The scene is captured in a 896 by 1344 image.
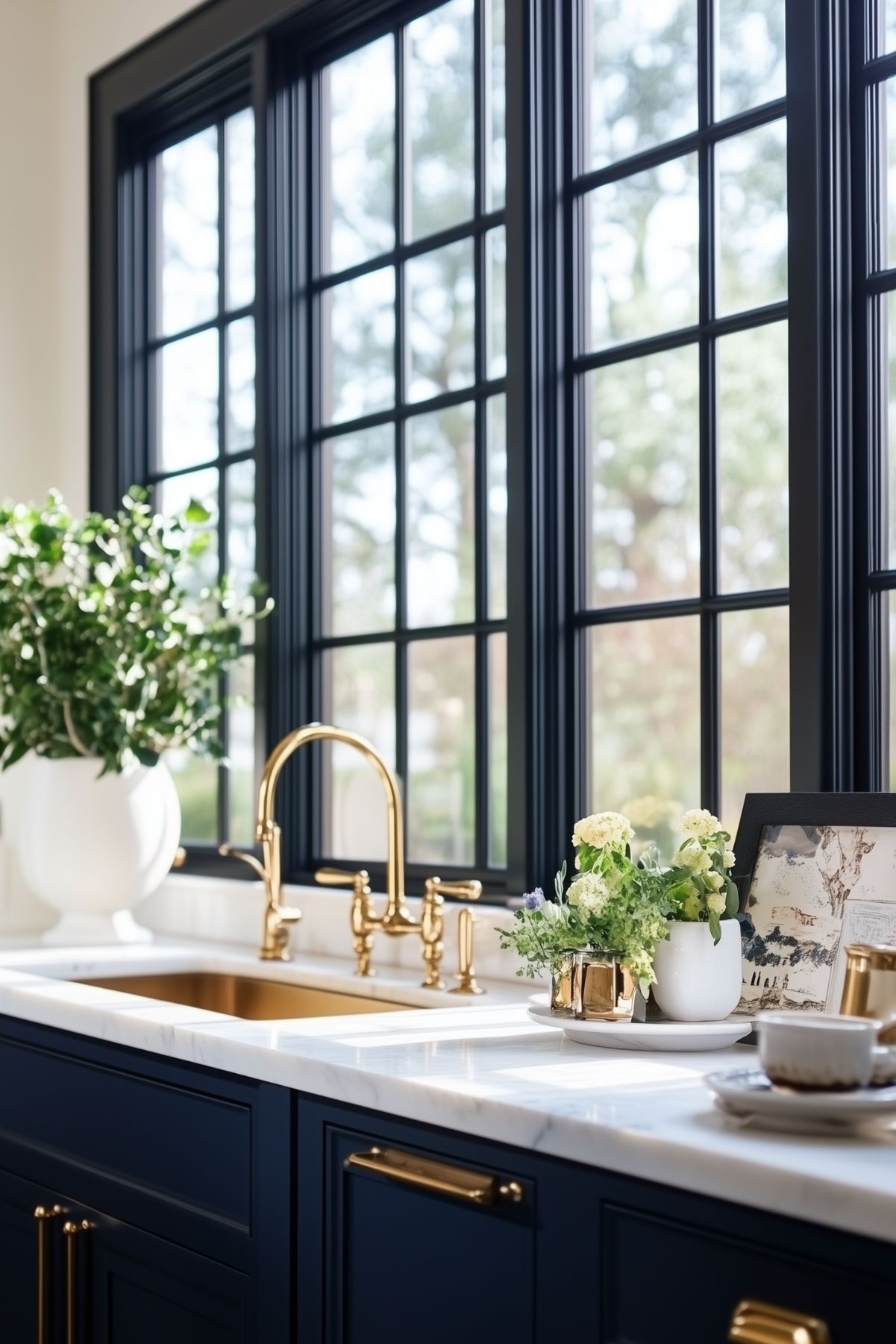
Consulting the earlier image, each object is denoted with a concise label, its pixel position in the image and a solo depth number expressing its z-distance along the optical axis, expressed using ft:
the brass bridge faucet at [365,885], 7.86
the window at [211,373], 11.10
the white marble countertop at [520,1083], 3.90
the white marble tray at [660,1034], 5.57
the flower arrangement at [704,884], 5.81
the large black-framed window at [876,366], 6.63
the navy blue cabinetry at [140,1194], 5.84
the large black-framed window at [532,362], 6.68
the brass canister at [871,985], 4.92
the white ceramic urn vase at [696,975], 5.77
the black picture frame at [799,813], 5.87
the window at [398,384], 9.07
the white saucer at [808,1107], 4.17
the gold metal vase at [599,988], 5.71
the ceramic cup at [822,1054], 4.28
